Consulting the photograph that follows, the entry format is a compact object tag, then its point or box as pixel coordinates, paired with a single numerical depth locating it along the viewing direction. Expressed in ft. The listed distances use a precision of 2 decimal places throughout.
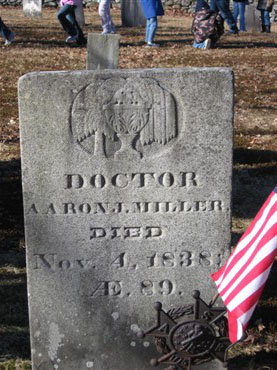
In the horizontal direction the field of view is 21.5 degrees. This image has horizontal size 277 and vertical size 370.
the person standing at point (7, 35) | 52.11
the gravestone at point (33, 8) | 78.23
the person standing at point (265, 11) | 65.16
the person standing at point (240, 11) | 67.46
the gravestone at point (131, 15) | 69.21
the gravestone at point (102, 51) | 18.33
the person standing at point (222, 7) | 59.11
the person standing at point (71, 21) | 51.98
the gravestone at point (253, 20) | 67.36
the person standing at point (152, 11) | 51.19
